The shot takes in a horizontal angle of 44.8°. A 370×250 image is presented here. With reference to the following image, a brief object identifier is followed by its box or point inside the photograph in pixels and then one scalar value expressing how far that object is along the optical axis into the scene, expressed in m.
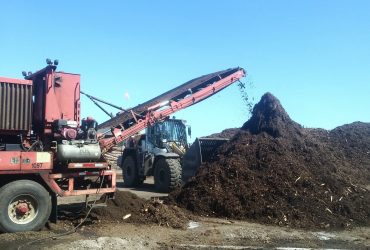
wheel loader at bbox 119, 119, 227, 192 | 14.18
